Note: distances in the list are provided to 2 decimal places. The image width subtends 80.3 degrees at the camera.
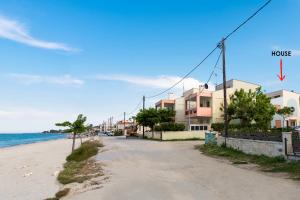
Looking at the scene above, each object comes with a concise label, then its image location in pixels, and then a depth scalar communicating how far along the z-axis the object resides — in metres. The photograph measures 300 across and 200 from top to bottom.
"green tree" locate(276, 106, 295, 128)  27.11
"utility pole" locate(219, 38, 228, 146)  16.16
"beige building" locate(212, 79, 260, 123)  30.58
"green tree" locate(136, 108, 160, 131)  31.32
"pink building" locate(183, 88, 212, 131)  30.27
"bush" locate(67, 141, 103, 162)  16.11
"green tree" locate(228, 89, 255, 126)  25.49
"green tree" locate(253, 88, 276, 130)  25.16
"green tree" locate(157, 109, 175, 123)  31.83
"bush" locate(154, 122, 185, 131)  29.06
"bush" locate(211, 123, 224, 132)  28.47
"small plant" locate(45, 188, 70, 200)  7.00
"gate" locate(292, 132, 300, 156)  9.67
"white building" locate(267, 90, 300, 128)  30.12
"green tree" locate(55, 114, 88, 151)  20.87
